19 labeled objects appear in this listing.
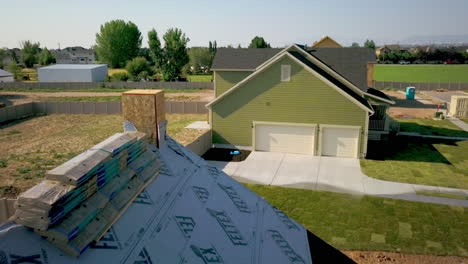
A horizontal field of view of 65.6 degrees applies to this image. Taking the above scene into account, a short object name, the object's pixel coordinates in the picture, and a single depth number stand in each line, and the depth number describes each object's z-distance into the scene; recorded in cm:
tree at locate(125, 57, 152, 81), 7075
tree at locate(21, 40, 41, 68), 10981
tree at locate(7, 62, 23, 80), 7369
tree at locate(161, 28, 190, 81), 7112
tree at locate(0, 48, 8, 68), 9704
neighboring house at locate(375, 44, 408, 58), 14025
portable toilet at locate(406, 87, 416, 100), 4606
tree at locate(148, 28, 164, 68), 7138
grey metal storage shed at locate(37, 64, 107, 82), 6638
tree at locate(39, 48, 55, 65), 10425
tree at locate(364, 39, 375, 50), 15150
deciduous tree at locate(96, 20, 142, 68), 10300
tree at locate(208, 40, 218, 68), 10316
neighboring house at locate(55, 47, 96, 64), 13462
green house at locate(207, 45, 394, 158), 2323
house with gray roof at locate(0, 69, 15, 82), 6574
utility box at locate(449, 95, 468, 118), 3500
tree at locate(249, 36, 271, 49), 9375
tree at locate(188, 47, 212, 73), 9762
